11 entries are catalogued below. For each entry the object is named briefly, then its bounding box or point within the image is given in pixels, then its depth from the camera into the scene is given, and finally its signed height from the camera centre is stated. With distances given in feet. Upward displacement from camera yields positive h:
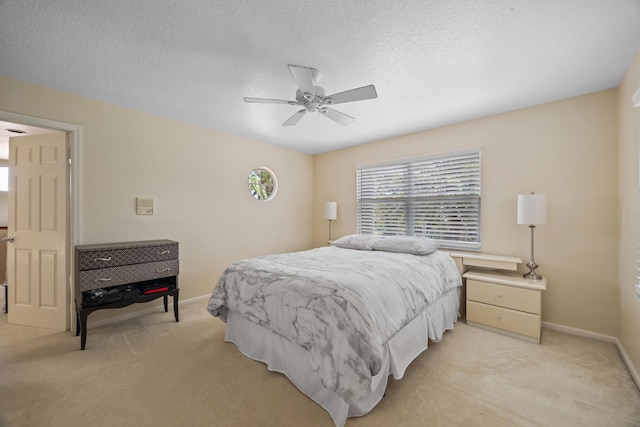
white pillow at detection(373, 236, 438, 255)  9.97 -1.33
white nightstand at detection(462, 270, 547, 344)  8.30 -3.15
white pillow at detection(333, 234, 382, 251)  11.41 -1.36
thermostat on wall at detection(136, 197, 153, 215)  10.48 +0.33
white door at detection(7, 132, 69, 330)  9.20 -0.67
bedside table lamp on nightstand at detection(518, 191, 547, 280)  8.62 +0.11
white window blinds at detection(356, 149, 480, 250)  11.19 +0.72
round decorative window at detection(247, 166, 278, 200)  14.65 +1.77
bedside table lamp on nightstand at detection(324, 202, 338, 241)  15.57 +0.13
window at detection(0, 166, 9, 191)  15.91 +2.21
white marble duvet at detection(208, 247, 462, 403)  4.96 -2.21
